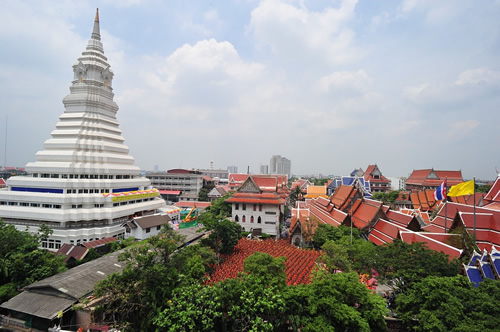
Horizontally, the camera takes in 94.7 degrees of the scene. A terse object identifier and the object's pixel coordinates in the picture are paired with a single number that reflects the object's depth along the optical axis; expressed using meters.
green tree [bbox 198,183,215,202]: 69.02
